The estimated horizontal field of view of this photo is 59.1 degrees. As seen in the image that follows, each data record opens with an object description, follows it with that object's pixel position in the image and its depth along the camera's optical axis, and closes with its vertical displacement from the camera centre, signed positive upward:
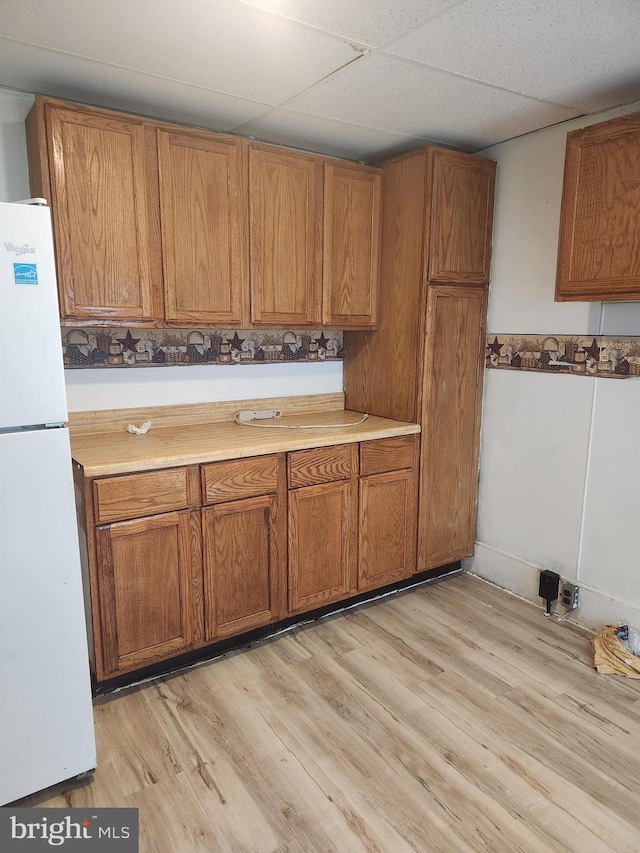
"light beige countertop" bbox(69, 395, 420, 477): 2.13 -0.52
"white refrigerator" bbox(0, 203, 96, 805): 1.48 -0.63
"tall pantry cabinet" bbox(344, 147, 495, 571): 2.72 -0.03
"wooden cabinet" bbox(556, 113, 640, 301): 2.07 +0.40
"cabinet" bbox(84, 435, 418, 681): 2.10 -0.94
